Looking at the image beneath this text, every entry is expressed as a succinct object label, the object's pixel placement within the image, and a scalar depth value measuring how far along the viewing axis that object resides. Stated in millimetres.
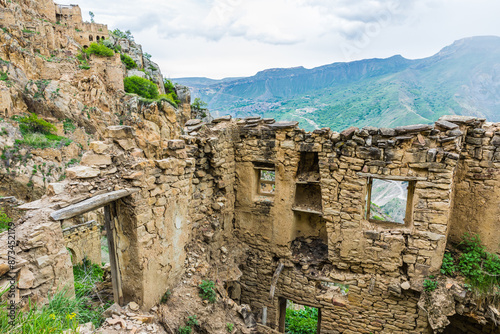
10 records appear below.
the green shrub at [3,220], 10838
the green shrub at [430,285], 6266
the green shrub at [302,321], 9461
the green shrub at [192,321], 5086
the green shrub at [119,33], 44200
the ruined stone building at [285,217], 4410
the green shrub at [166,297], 5265
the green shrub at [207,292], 5699
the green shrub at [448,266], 6375
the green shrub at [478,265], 6023
